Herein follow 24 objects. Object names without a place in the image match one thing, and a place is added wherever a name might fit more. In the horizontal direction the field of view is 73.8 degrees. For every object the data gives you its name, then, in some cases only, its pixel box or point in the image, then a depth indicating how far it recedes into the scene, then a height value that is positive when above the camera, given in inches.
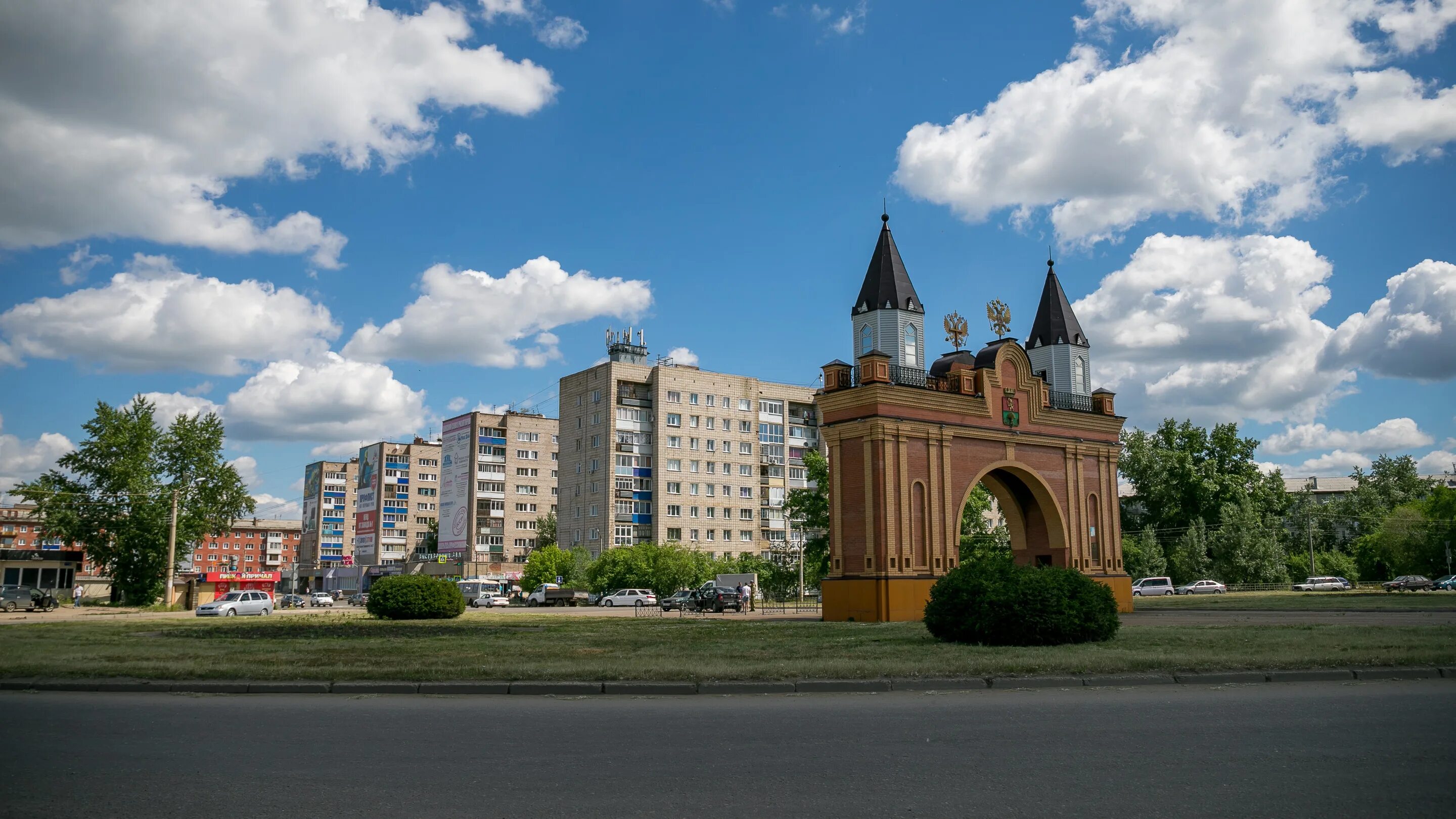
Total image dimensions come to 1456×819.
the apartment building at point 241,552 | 7303.2 +30.5
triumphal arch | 1294.3 +146.7
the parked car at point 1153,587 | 2709.2 -103.2
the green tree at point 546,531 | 3934.5 +90.6
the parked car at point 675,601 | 1849.4 -101.2
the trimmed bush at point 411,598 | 1302.9 -58.3
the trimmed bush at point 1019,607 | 697.0 -40.9
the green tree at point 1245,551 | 2827.3 -4.3
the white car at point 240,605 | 1675.7 -88.3
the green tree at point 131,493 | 2185.0 +142.4
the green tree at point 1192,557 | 2849.4 -20.7
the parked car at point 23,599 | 1792.6 -78.6
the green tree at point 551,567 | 3228.3 -44.7
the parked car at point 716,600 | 1833.2 -88.6
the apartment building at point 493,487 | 3949.3 +278.9
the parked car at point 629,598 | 2568.9 -118.0
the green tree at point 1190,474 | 3038.9 +238.0
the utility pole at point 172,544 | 2011.8 +24.6
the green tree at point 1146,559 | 2903.5 -25.7
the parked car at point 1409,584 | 2576.3 -94.9
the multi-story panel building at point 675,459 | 3358.8 +334.7
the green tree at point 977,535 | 2330.2 +39.0
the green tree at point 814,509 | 2143.2 +96.5
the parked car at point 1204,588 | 2746.1 -108.3
